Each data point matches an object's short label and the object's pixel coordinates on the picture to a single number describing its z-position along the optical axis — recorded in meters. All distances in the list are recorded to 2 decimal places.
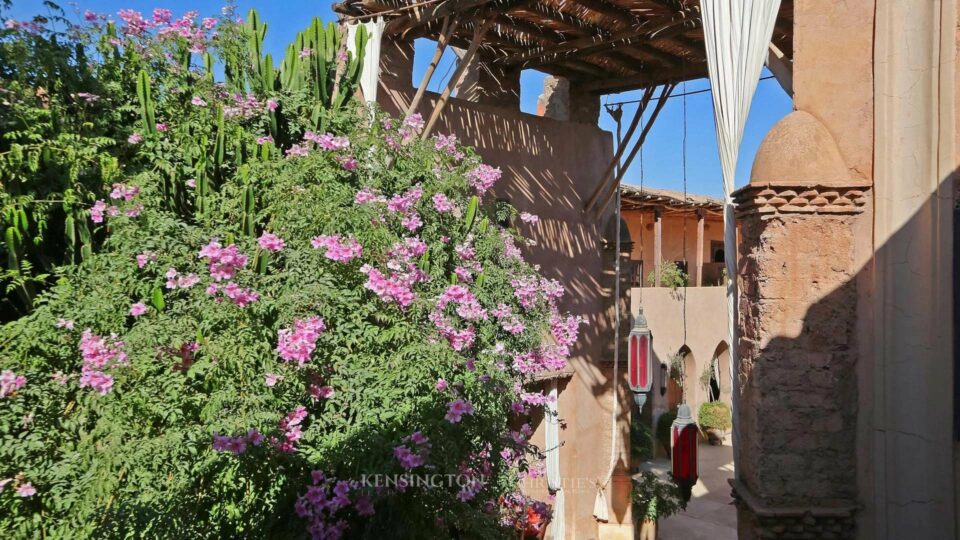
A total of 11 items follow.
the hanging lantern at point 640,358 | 8.06
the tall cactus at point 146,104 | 4.75
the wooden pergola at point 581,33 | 7.03
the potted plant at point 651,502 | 10.23
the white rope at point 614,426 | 9.72
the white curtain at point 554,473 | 8.70
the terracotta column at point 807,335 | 4.05
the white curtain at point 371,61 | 6.62
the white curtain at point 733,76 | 4.73
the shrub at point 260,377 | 3.61
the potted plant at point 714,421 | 16.72
